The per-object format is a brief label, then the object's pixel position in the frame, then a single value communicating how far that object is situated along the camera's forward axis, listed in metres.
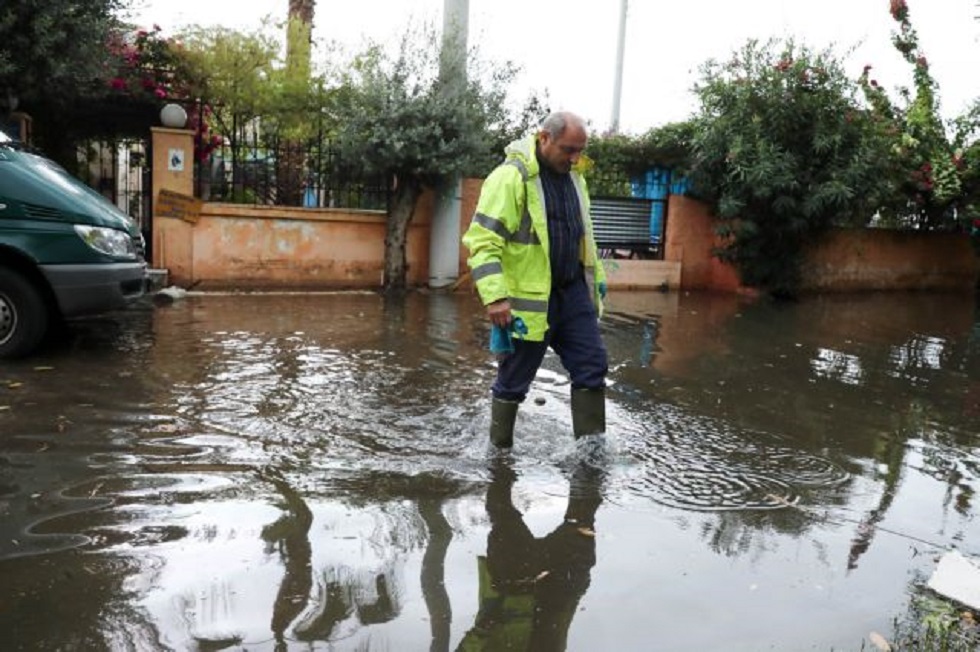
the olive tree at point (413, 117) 10.41
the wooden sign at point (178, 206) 10.32
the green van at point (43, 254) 6.02
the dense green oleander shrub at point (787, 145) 12.34
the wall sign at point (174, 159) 10.27
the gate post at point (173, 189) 10.25
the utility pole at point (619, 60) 19.58
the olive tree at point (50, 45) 8.12
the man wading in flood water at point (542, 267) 4.02
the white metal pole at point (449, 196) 10.76
